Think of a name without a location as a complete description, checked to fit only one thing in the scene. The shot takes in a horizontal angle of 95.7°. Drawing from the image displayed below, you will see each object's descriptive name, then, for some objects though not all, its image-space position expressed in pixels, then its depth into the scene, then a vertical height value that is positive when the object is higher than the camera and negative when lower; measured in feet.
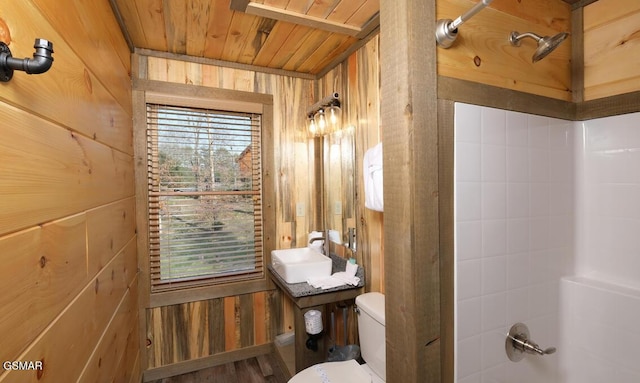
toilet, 5.01 -3.17
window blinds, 7.27 -0.16
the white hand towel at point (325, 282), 6.36 -2.15
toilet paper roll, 6.34 -2.96
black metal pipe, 1.91 +0.88
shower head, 3.11 +1.55
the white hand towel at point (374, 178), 5.11 +0.16
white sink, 6.64 -1.90
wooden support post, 3.07 +0.01
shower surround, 3.48 -0.74
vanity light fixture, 7.23 +1.90
